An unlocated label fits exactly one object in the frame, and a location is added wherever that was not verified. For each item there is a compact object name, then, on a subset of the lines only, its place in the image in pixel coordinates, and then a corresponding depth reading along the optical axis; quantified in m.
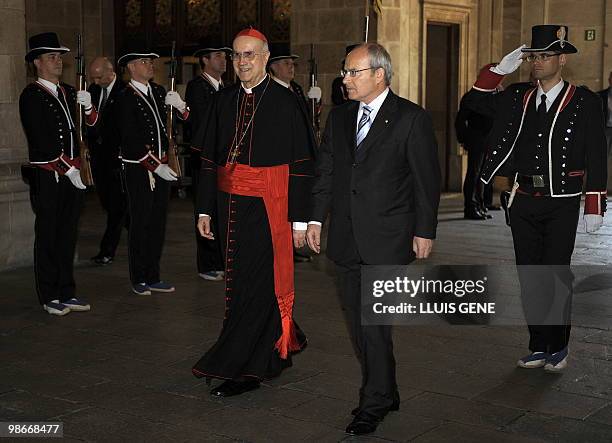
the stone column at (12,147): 9.70
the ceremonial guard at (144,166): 8.56
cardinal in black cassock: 5.71
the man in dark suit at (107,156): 10.29
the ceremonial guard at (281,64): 9.86
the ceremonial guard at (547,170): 6.09
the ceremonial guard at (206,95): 9.22
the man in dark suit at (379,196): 4.98
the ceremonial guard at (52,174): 7.80
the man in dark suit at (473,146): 13.77
